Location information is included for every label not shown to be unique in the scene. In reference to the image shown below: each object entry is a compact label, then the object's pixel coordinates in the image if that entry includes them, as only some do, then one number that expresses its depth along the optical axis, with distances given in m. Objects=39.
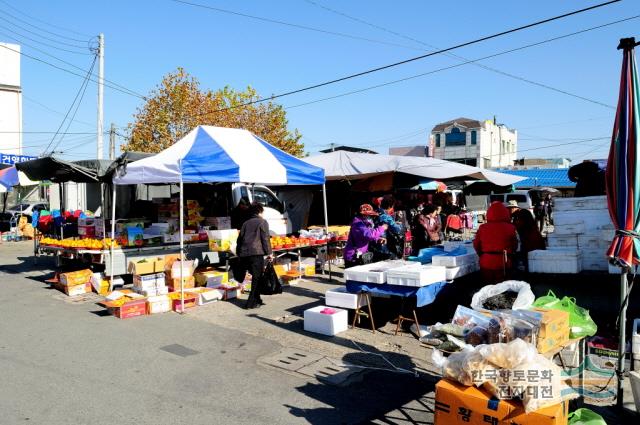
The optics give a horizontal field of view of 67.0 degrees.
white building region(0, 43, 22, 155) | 33.09
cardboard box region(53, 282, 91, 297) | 9.68
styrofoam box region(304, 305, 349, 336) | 6.95
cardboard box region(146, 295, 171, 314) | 8.28
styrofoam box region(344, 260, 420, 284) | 6.70
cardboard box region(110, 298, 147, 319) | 7.96
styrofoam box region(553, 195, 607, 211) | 6.53
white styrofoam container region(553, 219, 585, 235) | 6.62
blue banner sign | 27.58
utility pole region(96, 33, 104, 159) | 20.67
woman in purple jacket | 8.15
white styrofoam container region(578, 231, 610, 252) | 6.46
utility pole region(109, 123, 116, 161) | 30.95
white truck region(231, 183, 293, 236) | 13.37
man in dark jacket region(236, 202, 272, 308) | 8.41
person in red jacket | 6.85
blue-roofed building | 38.53
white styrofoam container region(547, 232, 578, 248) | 6.68
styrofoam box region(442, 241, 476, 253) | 8.00
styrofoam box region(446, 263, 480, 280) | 6.88
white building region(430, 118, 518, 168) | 63.41
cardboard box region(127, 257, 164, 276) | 9.40
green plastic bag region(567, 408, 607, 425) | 3.58
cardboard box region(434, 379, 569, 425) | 3.08
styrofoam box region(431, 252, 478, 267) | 6.95
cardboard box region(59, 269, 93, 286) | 9.70
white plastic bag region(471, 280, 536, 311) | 4.47
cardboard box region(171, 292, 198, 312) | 8.51
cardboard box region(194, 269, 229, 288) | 9.67
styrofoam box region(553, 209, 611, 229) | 6.52
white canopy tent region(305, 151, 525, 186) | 13.23
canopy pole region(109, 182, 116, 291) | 9.62
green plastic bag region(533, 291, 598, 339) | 4.19
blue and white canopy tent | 8.66
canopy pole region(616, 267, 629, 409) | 4.38
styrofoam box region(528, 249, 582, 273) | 6.38
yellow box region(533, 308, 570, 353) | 3.64
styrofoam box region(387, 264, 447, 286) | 6.35
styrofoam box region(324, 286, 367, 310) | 7.09
